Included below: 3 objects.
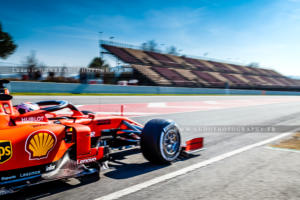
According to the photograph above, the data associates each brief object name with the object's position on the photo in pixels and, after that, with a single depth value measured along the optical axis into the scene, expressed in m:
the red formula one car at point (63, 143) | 2.52
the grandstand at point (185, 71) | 34.62
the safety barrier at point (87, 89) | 15.23
